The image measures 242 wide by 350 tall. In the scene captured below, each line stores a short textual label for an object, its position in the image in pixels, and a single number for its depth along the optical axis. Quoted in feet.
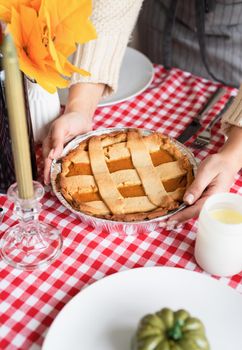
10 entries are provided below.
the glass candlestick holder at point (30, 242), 2.97
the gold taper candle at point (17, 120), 2.16
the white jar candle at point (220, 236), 2.77
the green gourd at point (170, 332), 2.21
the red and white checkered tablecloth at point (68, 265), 2.67
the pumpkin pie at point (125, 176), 3.20
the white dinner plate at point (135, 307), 2.52
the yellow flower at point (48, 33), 2.72
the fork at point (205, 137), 3.93
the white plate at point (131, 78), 4.43
